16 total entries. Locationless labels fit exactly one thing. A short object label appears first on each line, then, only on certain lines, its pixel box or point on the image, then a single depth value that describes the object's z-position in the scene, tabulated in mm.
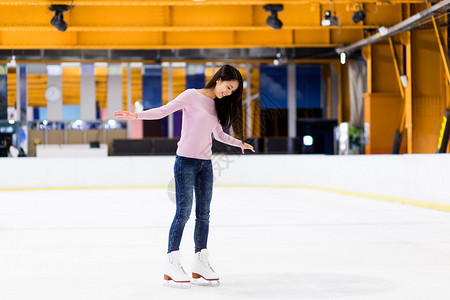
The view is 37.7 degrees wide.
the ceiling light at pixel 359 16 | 17984
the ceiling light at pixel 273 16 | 17156
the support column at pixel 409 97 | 20038
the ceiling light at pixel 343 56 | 21395
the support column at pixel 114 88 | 29891
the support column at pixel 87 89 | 29875
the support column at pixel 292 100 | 29391
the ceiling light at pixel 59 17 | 17031
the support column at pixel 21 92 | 29281
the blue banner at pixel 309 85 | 29719
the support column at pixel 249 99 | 29625
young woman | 4805
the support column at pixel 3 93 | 29281
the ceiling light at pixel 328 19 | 17500
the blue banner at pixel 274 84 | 29656
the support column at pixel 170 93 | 29656
